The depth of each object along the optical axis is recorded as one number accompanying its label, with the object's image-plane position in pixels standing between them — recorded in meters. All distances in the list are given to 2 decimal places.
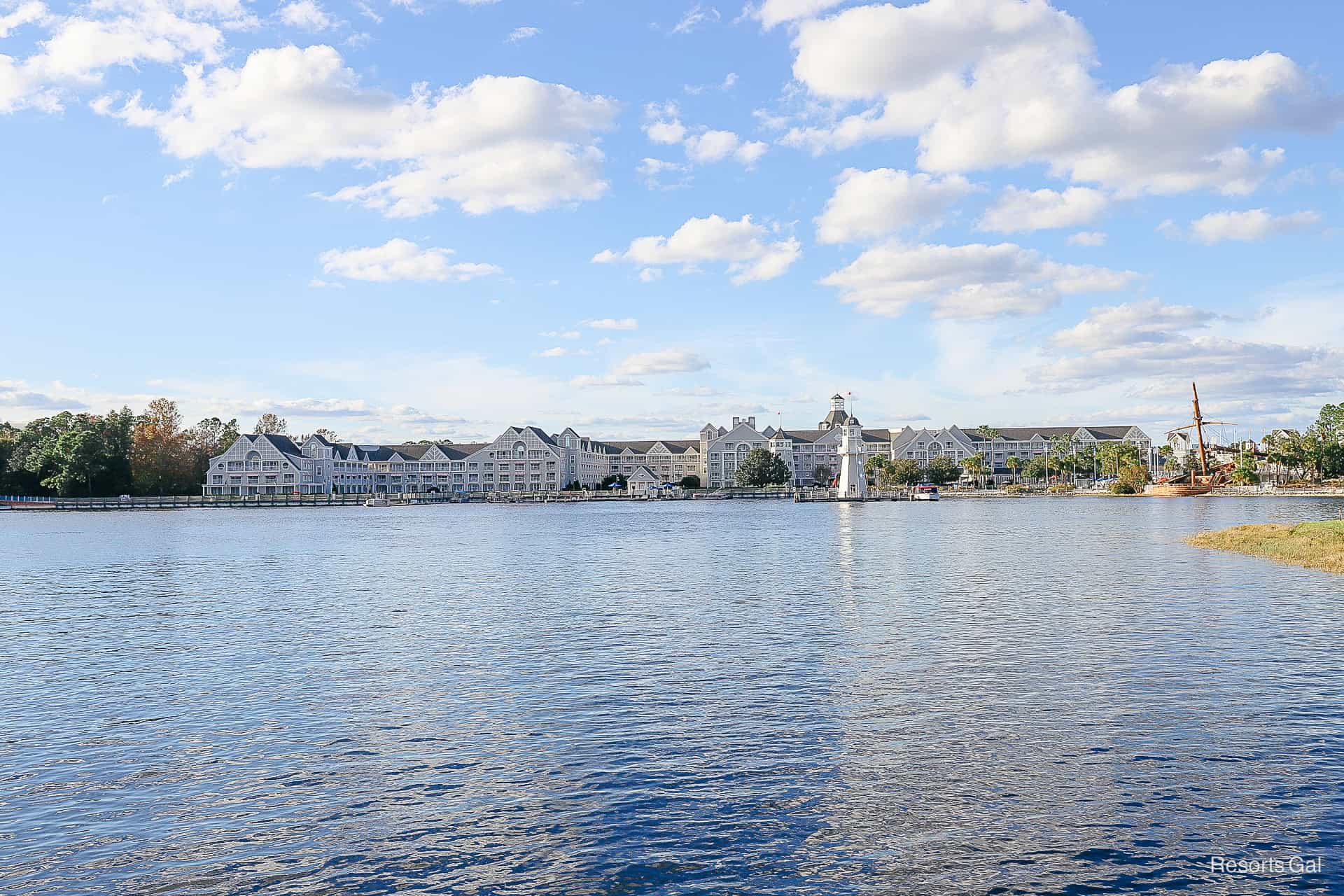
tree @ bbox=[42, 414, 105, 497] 172.75
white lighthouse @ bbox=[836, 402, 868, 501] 176.75
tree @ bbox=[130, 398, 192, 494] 192.25
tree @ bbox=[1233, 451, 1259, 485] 197.00
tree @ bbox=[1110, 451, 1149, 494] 192.88
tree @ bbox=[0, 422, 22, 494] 176.00
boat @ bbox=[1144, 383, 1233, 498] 186.50
